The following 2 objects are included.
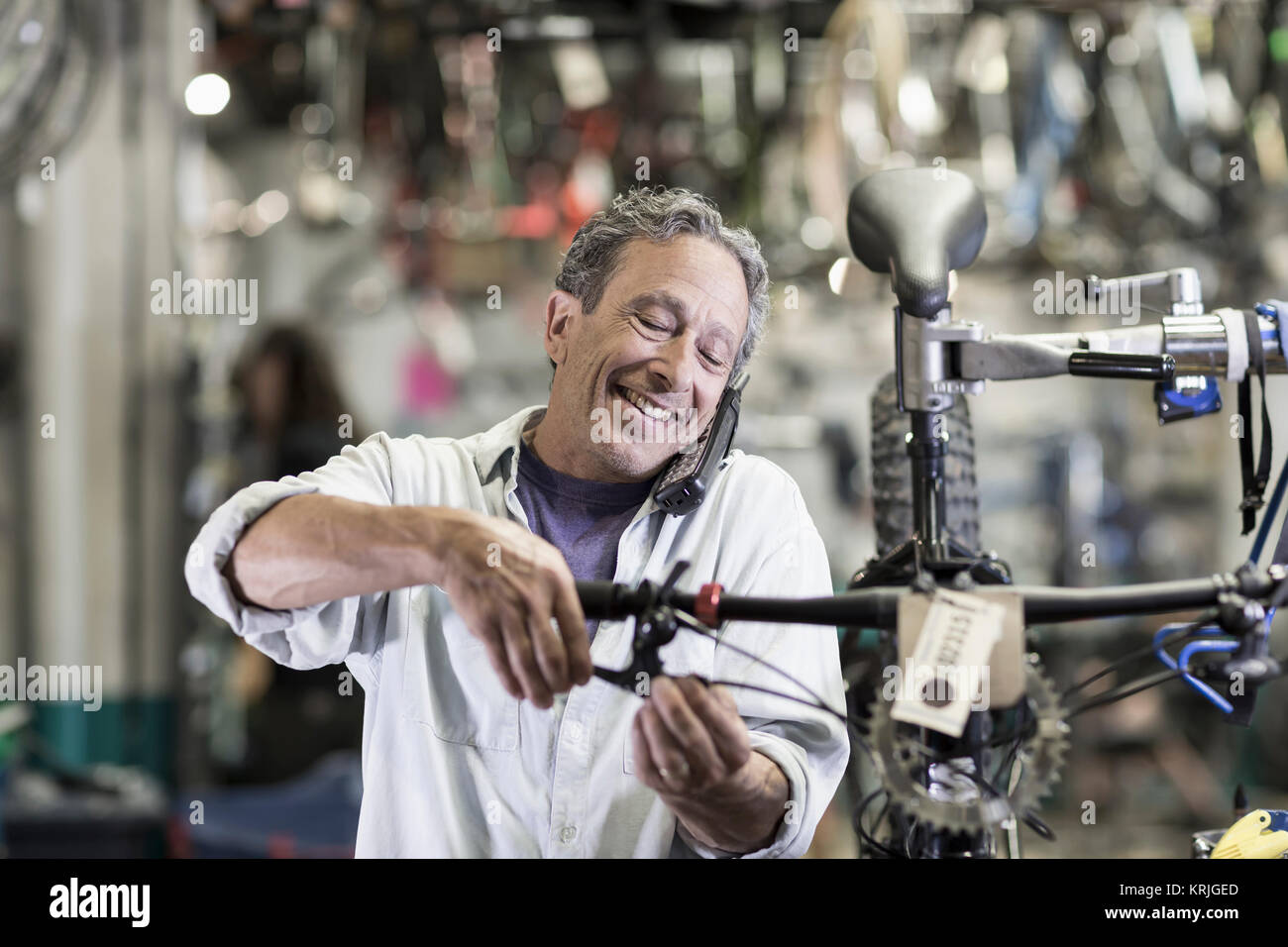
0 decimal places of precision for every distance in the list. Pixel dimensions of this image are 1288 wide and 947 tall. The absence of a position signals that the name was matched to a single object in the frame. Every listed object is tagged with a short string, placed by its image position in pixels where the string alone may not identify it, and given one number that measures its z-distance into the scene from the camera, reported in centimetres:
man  94
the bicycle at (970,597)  84
